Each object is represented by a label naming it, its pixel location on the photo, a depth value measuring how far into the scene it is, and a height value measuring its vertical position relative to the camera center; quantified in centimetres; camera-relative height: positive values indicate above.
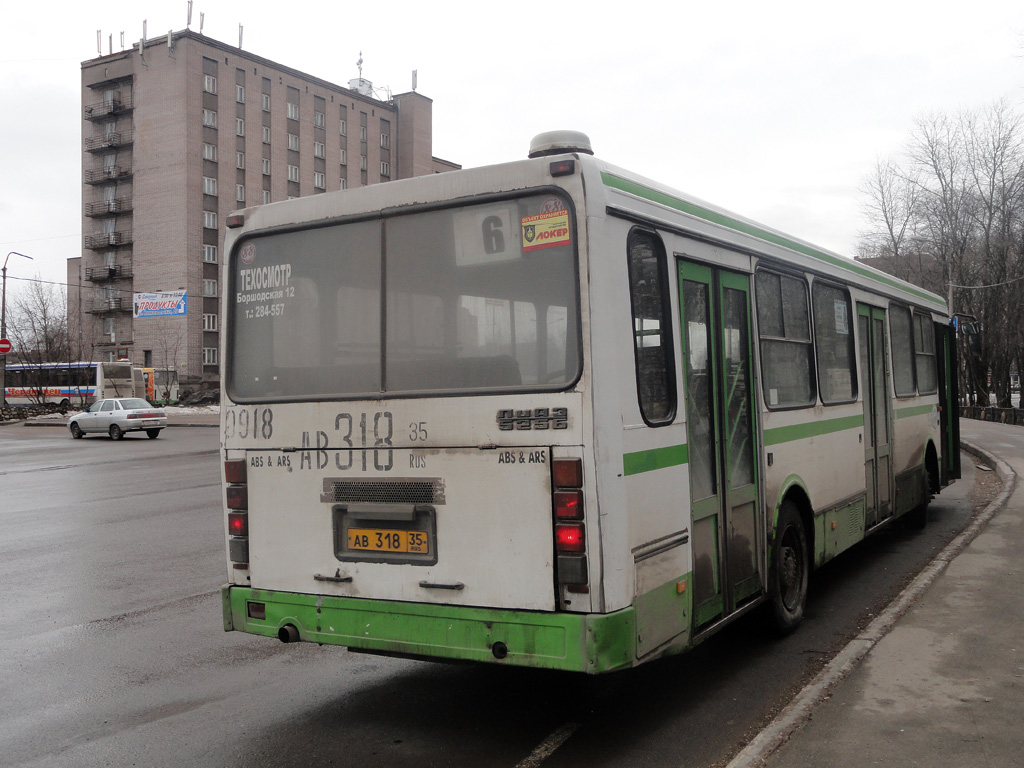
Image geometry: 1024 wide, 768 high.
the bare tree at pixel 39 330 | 6222 +633
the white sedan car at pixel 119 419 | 3512 -2
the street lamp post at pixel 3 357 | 4841 +371
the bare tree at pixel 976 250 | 5291 +820
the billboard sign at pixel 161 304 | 6569 +794
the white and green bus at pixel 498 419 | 445 -8
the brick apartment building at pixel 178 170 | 6625 +1818
